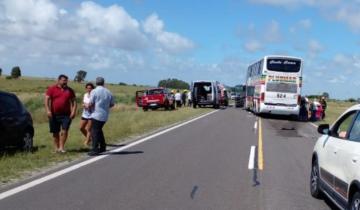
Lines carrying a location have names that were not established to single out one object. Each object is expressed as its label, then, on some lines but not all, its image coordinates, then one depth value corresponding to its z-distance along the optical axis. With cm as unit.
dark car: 1291
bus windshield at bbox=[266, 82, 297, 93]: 3528
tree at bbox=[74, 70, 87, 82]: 13188
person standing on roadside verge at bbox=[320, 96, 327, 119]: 3819
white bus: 3522
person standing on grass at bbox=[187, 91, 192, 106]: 5560
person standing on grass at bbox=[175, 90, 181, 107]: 5252
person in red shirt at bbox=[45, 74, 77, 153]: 1327
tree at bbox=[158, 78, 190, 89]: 15545
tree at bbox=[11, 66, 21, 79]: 14212
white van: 5216
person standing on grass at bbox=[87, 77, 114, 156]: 1367
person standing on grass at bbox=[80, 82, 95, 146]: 1542
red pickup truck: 4478
